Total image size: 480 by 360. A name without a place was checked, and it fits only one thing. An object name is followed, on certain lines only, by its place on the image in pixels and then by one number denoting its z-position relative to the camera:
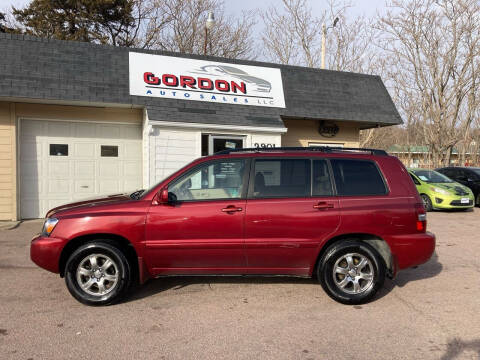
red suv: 4.13
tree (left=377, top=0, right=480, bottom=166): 19.47
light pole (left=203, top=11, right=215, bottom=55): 12.26
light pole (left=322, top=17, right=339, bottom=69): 17.64
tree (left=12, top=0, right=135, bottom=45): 20.33
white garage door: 9.50
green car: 11.88
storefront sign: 9.72
